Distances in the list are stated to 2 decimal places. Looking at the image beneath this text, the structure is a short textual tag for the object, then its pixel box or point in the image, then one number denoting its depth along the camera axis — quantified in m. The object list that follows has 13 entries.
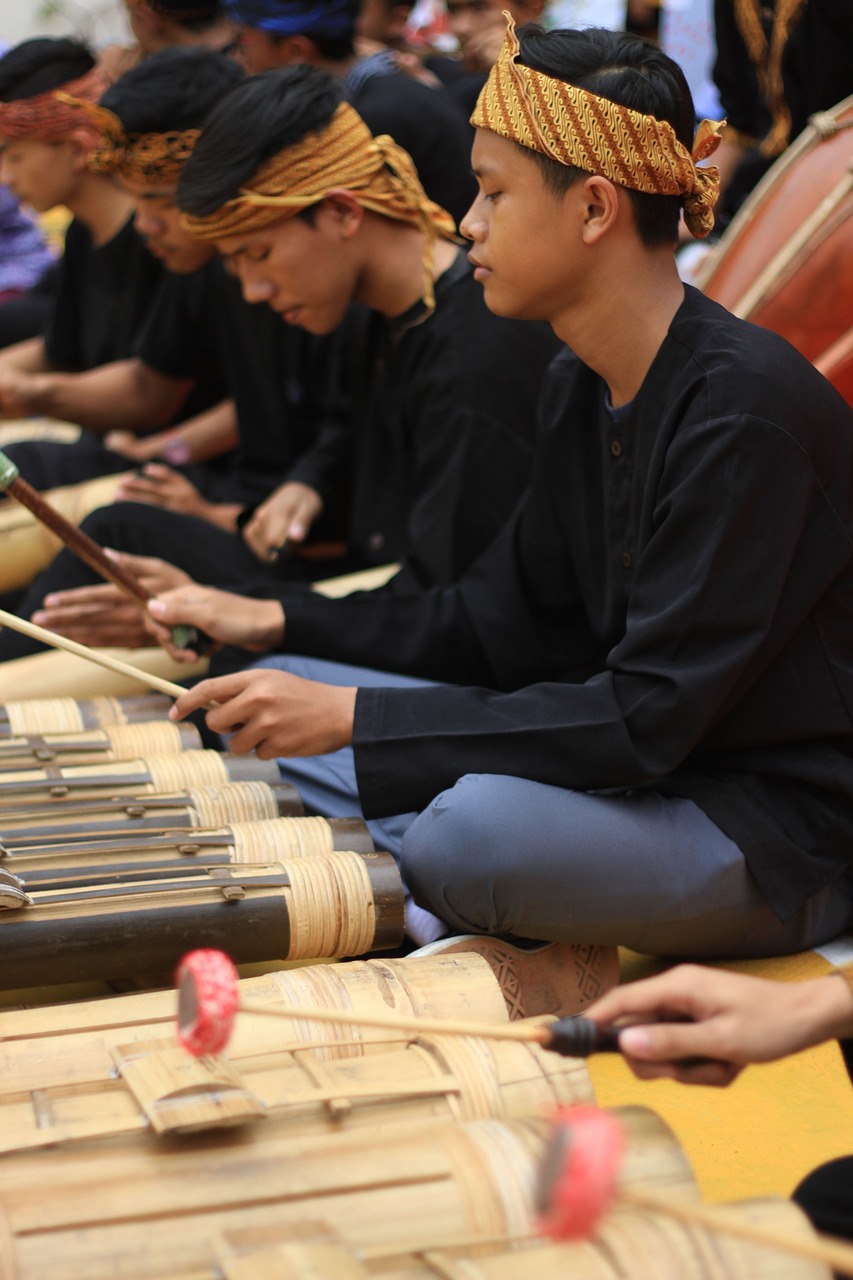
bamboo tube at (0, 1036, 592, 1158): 2.19
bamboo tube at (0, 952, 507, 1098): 2.28
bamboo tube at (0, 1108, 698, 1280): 2.10
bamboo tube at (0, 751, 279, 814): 2.65
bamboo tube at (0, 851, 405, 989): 2.45
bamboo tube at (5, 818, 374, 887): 2.52
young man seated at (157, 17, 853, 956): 2.53
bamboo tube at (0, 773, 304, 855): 2.57
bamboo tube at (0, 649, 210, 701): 3.13
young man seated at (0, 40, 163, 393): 3.95
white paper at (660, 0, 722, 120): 4.44
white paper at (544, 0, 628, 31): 5.40
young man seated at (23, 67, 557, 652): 3.05
